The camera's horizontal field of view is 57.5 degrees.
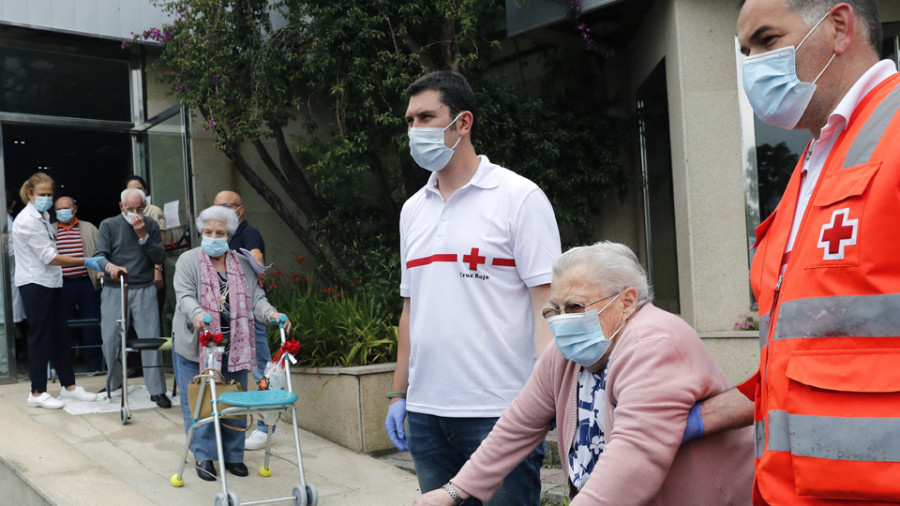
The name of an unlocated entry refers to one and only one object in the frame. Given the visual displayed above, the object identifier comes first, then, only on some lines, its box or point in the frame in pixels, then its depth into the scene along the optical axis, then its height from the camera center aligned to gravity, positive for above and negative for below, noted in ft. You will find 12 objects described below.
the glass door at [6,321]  27.53 -1.44
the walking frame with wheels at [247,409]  15.20 -2.72
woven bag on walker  16.79 -2.52
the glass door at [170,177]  25.86 +3.17
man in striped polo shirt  26.68 -0.01
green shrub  21.61 -1.89
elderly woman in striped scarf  17.81 -0.97
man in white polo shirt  8.57 -0.58
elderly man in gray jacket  23.21 -0.08
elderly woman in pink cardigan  6.42 -1.34
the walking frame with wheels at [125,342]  21.88 -1.94
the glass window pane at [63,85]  29.04 +6.98
